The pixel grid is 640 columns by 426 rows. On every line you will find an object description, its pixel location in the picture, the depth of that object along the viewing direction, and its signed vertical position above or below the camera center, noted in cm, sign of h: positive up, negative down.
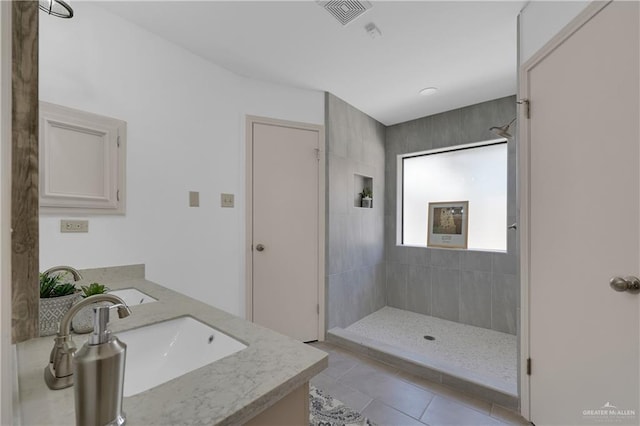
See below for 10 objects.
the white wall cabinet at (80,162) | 142 +28
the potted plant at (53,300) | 87 -28
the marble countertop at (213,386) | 52 -38
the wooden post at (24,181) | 33 +4
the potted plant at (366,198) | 333 +18
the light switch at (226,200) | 223 +10
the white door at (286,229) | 246 -15
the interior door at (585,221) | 104 -4
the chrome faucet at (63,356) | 61 -32
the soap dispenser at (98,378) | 42 -25
